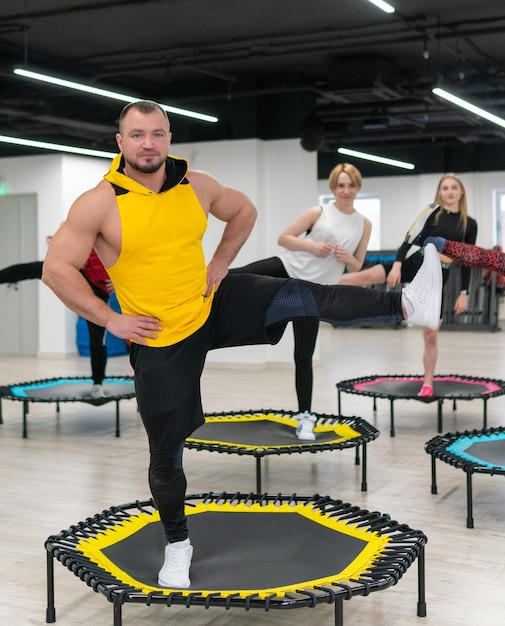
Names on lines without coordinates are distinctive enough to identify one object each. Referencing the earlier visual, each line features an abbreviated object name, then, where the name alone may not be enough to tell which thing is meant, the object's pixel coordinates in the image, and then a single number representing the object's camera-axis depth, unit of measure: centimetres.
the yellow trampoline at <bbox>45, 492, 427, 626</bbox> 243
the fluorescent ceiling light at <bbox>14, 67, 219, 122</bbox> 702
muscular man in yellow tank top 254
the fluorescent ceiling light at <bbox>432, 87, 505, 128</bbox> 812
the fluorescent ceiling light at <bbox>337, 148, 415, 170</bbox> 1266
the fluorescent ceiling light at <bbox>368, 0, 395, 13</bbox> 624
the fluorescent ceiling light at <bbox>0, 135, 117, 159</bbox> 866
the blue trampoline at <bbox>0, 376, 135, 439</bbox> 581
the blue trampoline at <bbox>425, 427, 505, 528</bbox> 369
